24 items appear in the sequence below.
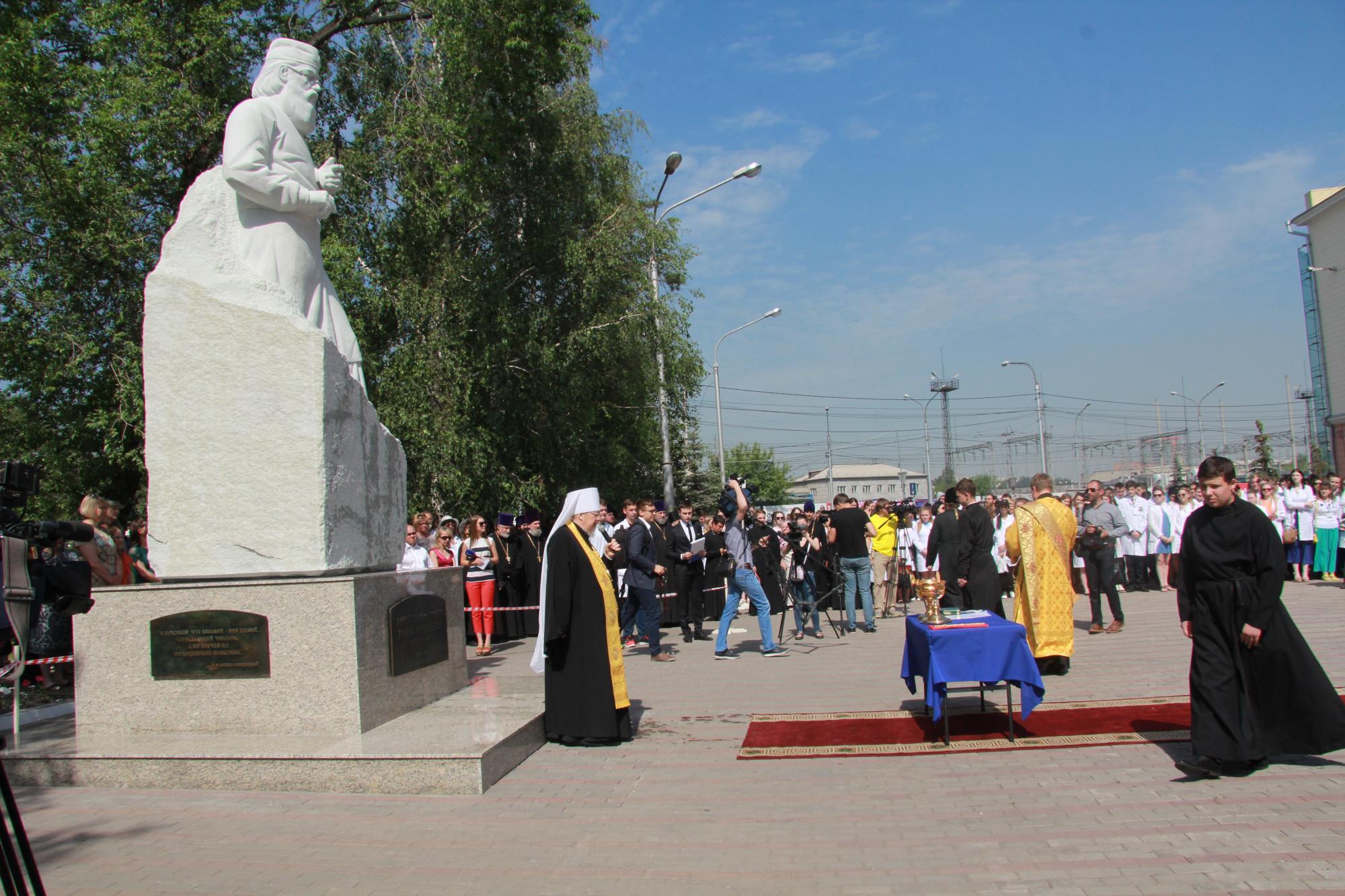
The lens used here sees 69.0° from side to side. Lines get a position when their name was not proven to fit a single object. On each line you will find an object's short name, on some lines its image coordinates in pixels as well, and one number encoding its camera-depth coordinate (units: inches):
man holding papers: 547.2
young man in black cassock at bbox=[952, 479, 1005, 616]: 388.2
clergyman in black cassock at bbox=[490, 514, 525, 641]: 548.4
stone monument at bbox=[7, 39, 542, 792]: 235.9
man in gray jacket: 478.9
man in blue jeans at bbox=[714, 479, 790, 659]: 453.4
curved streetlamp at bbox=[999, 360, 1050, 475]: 1583.4
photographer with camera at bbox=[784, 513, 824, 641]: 526.6
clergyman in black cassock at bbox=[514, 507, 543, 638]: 571.5
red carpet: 256.7
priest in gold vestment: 361.4
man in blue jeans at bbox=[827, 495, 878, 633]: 526.0
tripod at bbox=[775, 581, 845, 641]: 533.6
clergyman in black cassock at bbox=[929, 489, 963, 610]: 438.3
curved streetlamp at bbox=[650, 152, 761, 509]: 848.9
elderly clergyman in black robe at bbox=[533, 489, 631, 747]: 271.9
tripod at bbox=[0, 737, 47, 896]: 113.3
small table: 255.3
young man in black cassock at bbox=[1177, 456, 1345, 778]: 217.0
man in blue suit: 449.7
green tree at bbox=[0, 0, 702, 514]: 653.9
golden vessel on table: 280.2
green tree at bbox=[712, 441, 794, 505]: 3171.8
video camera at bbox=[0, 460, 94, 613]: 182.1
